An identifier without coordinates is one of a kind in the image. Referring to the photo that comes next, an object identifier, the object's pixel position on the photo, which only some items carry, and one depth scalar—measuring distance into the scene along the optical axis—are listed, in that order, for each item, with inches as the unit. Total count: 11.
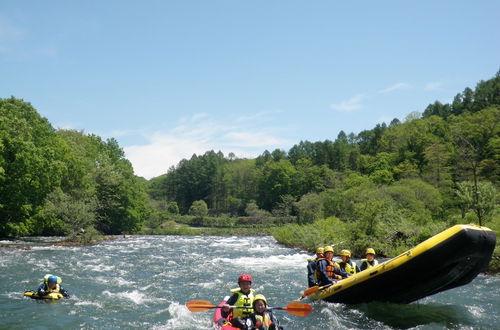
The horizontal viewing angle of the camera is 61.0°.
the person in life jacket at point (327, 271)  456.4
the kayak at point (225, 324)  289.4
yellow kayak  449.7
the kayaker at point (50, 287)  452.1
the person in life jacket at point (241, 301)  316.5
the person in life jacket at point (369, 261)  467.2
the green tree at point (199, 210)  3248.0
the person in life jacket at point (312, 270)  460.8
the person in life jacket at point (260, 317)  290.0
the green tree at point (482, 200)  754.8
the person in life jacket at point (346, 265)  474.3
